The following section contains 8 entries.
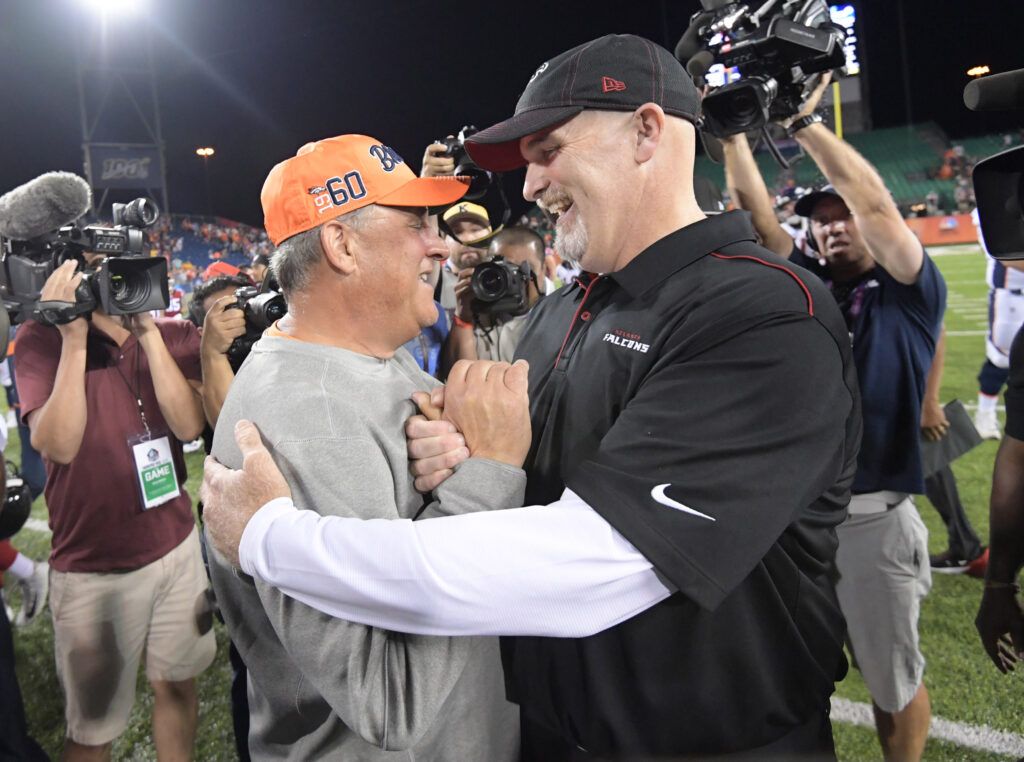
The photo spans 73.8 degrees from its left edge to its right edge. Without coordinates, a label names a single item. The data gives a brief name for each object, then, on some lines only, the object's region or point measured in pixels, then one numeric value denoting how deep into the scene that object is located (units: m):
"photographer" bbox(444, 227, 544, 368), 3.14
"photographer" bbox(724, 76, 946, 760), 2.34
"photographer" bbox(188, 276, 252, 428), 2.40
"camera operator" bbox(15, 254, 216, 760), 2.44
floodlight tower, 18.67
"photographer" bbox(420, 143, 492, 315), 3.83
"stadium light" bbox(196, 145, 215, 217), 25.25
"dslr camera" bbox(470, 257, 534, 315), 2.99
